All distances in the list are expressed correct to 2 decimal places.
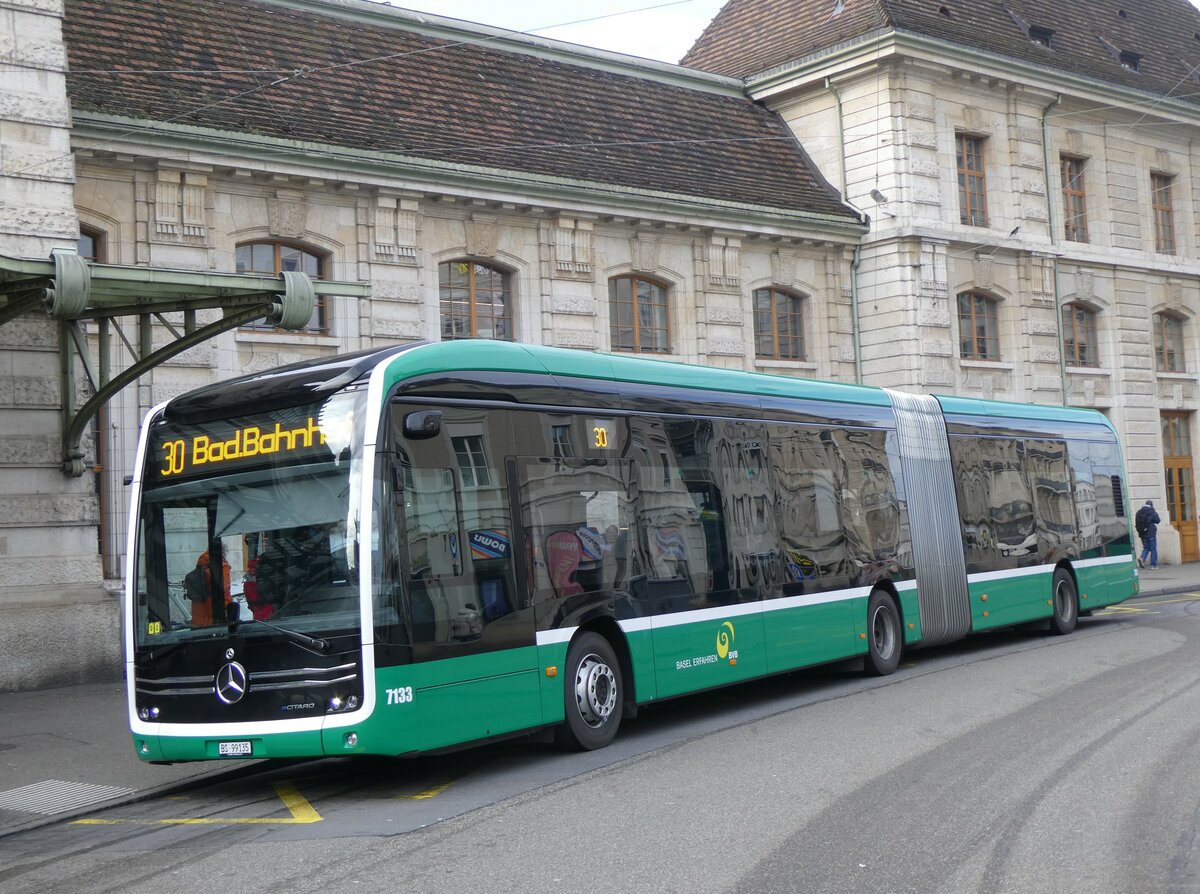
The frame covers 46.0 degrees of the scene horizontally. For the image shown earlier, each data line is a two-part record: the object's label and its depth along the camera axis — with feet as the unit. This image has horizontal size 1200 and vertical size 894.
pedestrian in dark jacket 105.09
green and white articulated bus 30.14
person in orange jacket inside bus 31.17
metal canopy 41.83
